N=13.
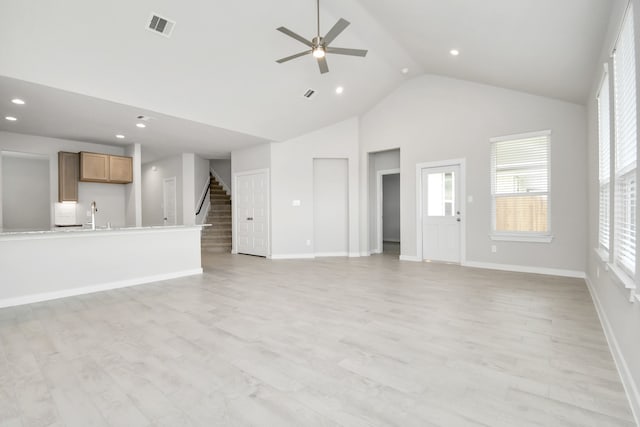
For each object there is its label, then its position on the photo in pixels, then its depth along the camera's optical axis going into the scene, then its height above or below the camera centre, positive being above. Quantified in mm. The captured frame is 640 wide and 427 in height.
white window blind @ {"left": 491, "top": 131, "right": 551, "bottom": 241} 5684 +417
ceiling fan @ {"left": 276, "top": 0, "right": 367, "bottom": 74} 3696 +2018
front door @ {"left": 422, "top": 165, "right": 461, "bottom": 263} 6742 -89
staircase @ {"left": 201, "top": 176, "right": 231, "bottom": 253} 9234 -321
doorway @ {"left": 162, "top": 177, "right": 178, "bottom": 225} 9617 +329
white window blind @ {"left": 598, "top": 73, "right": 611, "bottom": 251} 3182 +538
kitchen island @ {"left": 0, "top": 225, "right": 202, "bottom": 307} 4027 -682
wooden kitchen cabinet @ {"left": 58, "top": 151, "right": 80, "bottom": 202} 6727 +798
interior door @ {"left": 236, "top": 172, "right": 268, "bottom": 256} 7945 -61
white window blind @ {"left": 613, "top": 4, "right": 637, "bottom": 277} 2170 +459
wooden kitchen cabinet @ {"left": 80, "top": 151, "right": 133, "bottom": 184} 6828 +984
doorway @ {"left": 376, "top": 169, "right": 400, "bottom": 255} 11484 +44
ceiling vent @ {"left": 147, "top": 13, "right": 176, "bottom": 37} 3801 +2259
